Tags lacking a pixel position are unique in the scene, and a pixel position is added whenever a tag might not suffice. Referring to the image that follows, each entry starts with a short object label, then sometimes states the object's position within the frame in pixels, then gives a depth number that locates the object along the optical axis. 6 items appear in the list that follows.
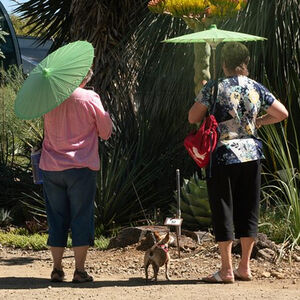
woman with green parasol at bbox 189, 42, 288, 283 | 12.05
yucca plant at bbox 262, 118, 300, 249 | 14.49
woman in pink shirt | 12.53
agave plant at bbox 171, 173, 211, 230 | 16.41
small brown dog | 12.35
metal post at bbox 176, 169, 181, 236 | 14.11
